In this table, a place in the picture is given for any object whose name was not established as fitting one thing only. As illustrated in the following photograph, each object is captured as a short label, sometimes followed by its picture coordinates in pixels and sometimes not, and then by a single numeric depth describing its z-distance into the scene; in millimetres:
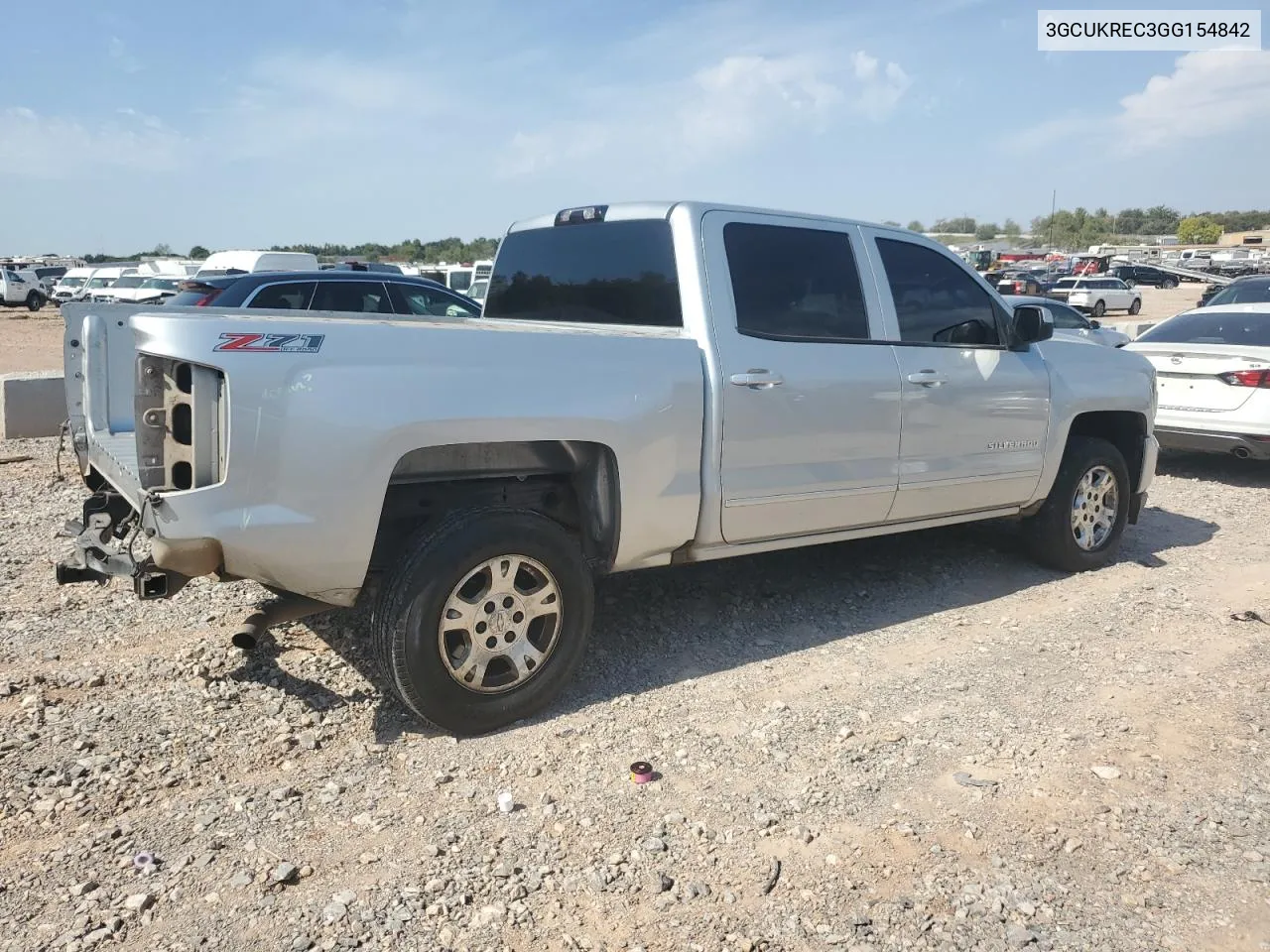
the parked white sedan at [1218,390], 8422
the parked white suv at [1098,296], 38781
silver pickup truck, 3264
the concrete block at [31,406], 9164
